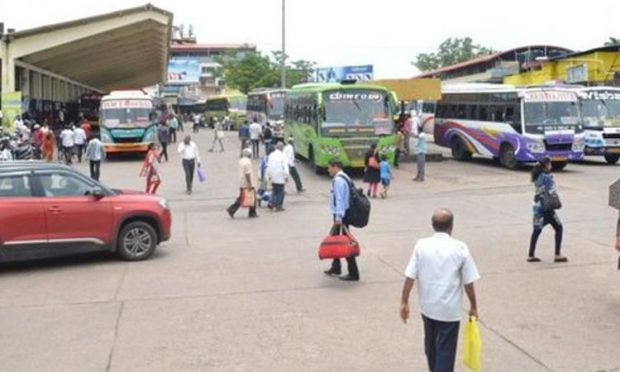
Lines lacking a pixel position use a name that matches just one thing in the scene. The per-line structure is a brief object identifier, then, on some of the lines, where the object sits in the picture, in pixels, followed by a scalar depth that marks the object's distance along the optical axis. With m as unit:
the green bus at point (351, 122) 22.80
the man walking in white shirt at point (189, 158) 20.08
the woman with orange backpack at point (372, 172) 18.62
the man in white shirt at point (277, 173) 16.42
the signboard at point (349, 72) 58.46
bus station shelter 31.95
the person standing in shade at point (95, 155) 21.92
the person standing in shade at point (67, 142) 28.70
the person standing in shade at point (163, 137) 30.94
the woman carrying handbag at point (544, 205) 10.49
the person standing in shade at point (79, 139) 29.65
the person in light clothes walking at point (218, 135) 35.81
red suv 10.55
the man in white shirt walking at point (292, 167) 19.20
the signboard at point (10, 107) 27.47
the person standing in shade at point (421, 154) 22.25
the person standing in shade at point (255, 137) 30.91
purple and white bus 24.06
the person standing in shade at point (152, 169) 18.77
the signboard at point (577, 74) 39.84
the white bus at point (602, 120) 26.97
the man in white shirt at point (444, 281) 5.34
